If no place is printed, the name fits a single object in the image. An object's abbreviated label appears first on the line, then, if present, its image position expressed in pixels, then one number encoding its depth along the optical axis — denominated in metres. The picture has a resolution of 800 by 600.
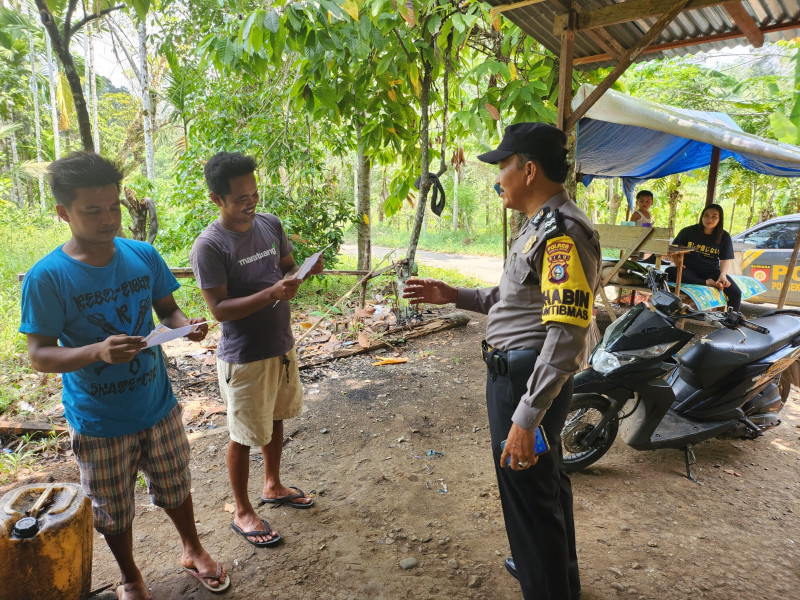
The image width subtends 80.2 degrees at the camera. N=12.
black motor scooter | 2.79
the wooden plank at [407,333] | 4.88
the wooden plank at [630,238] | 4.71
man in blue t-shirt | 1.56
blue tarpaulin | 4.62
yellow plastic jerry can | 1.67
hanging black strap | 4.33
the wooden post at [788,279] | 5.98
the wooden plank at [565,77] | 3.19
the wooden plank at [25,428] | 3.42
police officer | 1.47
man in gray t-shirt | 2.08
